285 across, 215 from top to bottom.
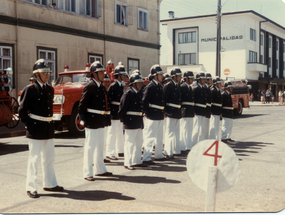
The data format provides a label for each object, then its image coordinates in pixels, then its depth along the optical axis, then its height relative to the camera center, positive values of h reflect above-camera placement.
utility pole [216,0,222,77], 22.25 +3.58
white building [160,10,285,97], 42.94 +6.42
